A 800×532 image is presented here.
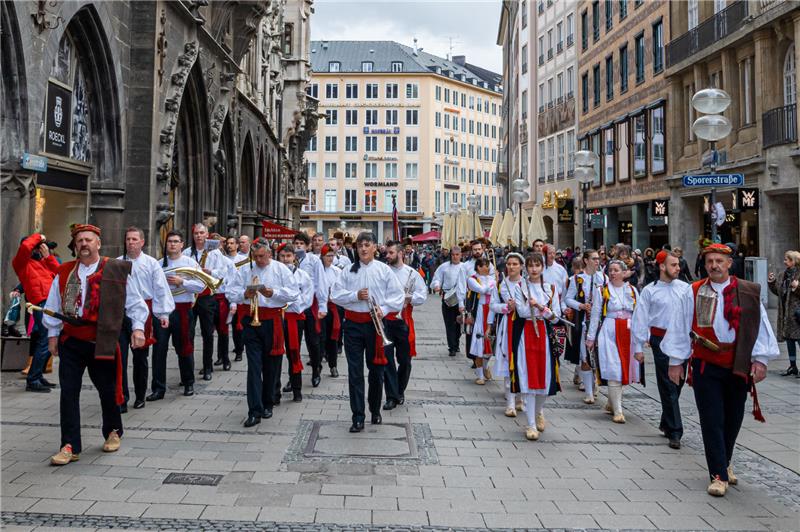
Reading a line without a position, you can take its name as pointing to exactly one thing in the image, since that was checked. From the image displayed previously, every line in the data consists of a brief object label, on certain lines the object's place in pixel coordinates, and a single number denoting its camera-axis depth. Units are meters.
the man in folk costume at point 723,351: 5.75
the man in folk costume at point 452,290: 12.98
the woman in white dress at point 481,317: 11.08
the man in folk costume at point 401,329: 8.92
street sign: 11.02
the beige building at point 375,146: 85.00
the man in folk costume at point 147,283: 7.32
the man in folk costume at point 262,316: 7.94
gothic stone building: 11.76
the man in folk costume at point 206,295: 10.59
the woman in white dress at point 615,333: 8.52
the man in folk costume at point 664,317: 7.45
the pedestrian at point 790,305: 11.55
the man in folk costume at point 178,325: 9.15
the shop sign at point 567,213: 39.09
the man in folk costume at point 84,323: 6.23
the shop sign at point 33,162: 11.64
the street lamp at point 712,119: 11.41
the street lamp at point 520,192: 23.96
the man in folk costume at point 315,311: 10.56
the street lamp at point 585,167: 18.98
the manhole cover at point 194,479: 5.76
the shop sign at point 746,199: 21.35
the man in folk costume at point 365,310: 7.71
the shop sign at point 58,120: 13.27
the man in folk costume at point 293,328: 9.02
